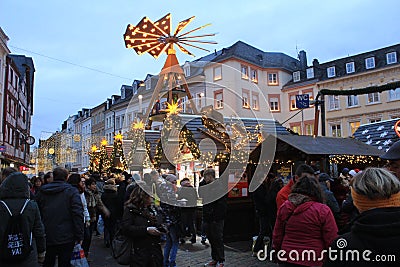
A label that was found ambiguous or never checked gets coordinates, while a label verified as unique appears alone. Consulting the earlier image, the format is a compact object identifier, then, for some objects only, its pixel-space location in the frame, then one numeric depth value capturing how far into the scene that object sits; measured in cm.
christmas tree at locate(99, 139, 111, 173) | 1856
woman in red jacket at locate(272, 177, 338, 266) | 319
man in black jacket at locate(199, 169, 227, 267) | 627
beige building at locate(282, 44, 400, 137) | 3112
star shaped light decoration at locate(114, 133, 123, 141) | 1670
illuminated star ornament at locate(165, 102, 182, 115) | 1231
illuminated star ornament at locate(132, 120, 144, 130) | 1359
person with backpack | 356
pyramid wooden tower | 1482
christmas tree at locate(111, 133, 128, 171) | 1610
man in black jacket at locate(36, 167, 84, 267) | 450
